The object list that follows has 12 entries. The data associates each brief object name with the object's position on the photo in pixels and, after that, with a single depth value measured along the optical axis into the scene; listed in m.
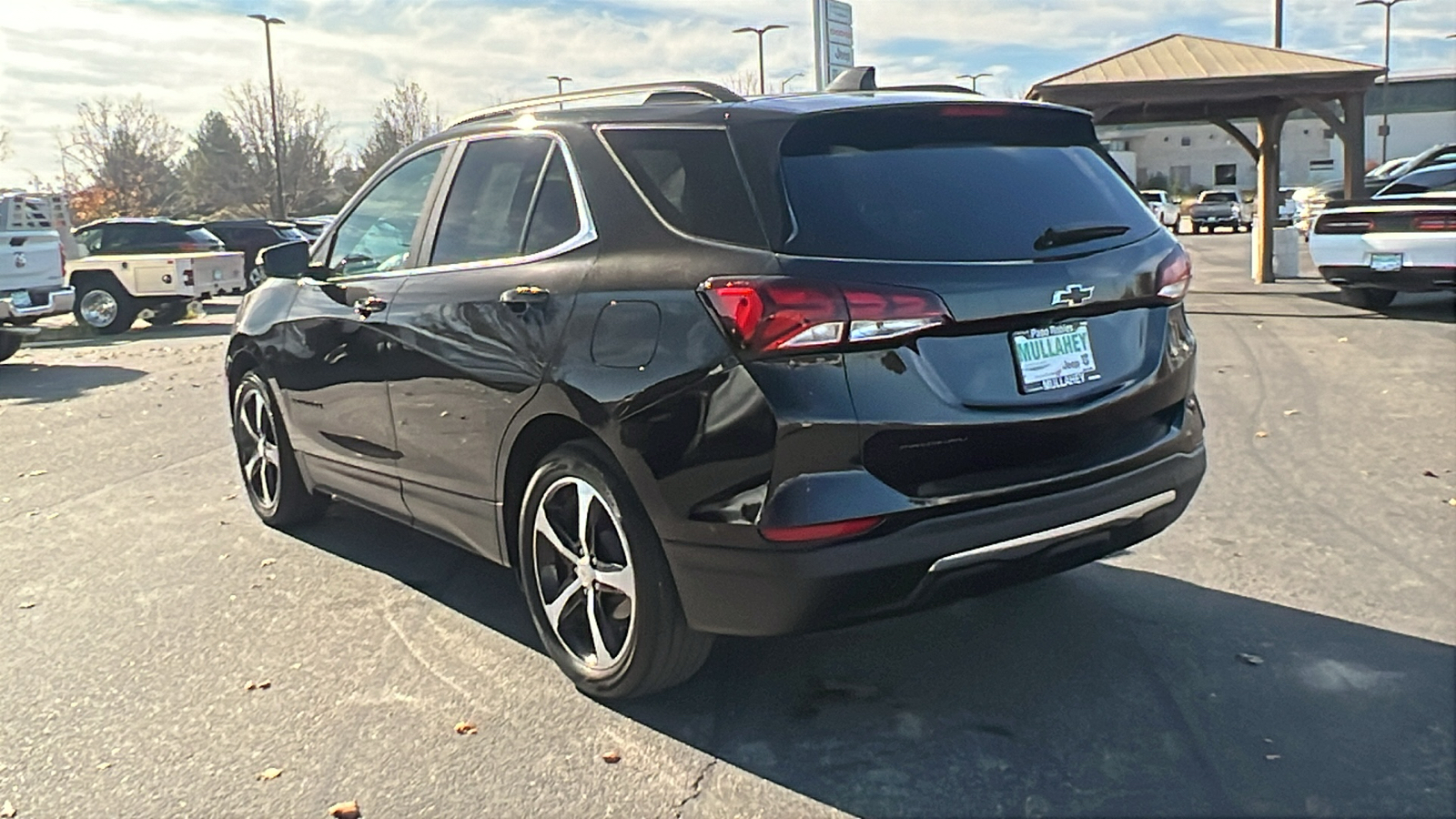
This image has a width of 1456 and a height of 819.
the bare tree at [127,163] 54.84
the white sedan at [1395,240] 12.41
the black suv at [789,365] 3.23
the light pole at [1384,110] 53.53
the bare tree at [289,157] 53.97
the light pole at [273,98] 41.78
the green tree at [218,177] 57.66
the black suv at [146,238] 20.98
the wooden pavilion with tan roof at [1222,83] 17.05
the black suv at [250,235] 26.00
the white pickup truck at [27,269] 13.34
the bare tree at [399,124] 55.69
